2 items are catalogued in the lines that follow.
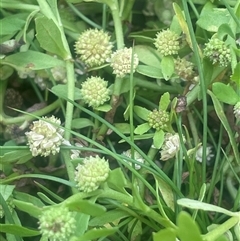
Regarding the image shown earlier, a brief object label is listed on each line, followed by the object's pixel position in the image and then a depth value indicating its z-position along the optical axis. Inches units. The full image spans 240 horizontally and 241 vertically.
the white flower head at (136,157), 9.0
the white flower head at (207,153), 9.5
